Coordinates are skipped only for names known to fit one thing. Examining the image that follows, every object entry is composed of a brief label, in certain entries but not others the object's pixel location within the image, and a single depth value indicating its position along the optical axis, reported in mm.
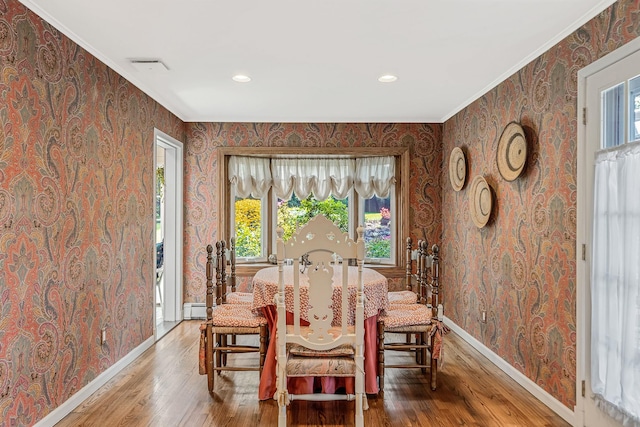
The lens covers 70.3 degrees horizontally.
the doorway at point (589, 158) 2438
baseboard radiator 5660
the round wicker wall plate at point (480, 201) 4148
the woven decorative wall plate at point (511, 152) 3484
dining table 3219
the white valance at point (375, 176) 5906
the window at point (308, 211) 5957
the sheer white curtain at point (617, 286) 2252
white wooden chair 2721
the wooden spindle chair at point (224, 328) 3281
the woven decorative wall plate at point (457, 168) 4837
